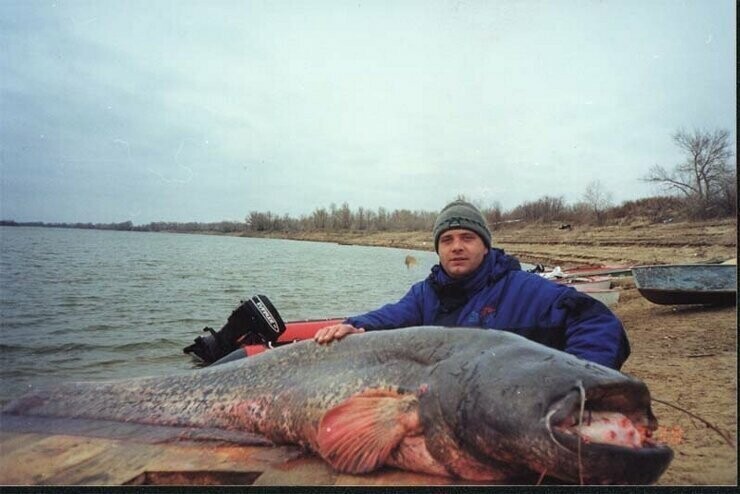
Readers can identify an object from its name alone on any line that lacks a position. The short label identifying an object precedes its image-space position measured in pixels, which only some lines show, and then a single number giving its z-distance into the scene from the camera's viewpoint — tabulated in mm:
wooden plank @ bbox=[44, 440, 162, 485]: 2627
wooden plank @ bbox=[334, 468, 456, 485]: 2443
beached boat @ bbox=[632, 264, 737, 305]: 9891
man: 3029
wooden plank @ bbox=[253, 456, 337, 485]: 2531
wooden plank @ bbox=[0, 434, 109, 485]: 2707
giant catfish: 2035
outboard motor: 6406
